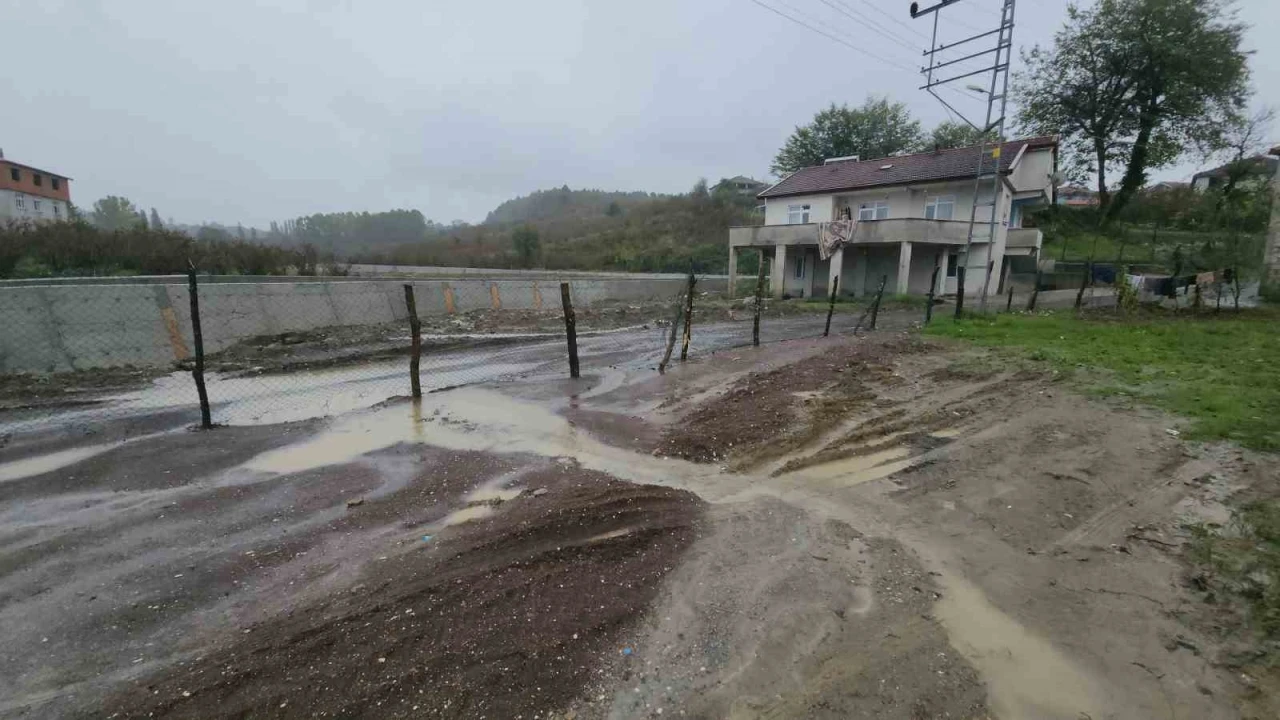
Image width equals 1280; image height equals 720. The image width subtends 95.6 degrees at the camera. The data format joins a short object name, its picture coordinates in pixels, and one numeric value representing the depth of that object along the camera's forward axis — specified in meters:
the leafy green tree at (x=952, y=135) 45.81
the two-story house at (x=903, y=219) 28.46
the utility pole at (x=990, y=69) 17.61
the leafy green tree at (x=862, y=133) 48.69
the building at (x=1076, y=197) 45.84
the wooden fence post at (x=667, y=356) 11.77
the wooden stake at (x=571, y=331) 10.70
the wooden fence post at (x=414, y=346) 9.45
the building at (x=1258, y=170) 31.41
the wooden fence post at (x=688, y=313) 11.93
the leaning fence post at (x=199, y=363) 8.07
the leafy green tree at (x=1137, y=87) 32.78
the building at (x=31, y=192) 47.22
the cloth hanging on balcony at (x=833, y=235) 28.81
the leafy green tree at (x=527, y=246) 51.72
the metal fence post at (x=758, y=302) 13.23
